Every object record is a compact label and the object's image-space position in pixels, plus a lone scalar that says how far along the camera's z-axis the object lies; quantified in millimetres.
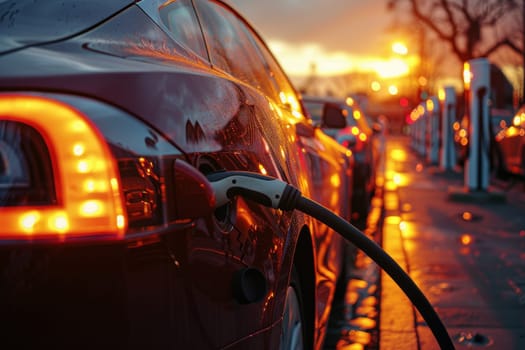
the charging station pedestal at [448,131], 21656
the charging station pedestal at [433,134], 25594
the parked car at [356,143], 10305
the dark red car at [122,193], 1639
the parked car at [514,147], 14227
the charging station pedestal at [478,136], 12680
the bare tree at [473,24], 40000
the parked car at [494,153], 13125
